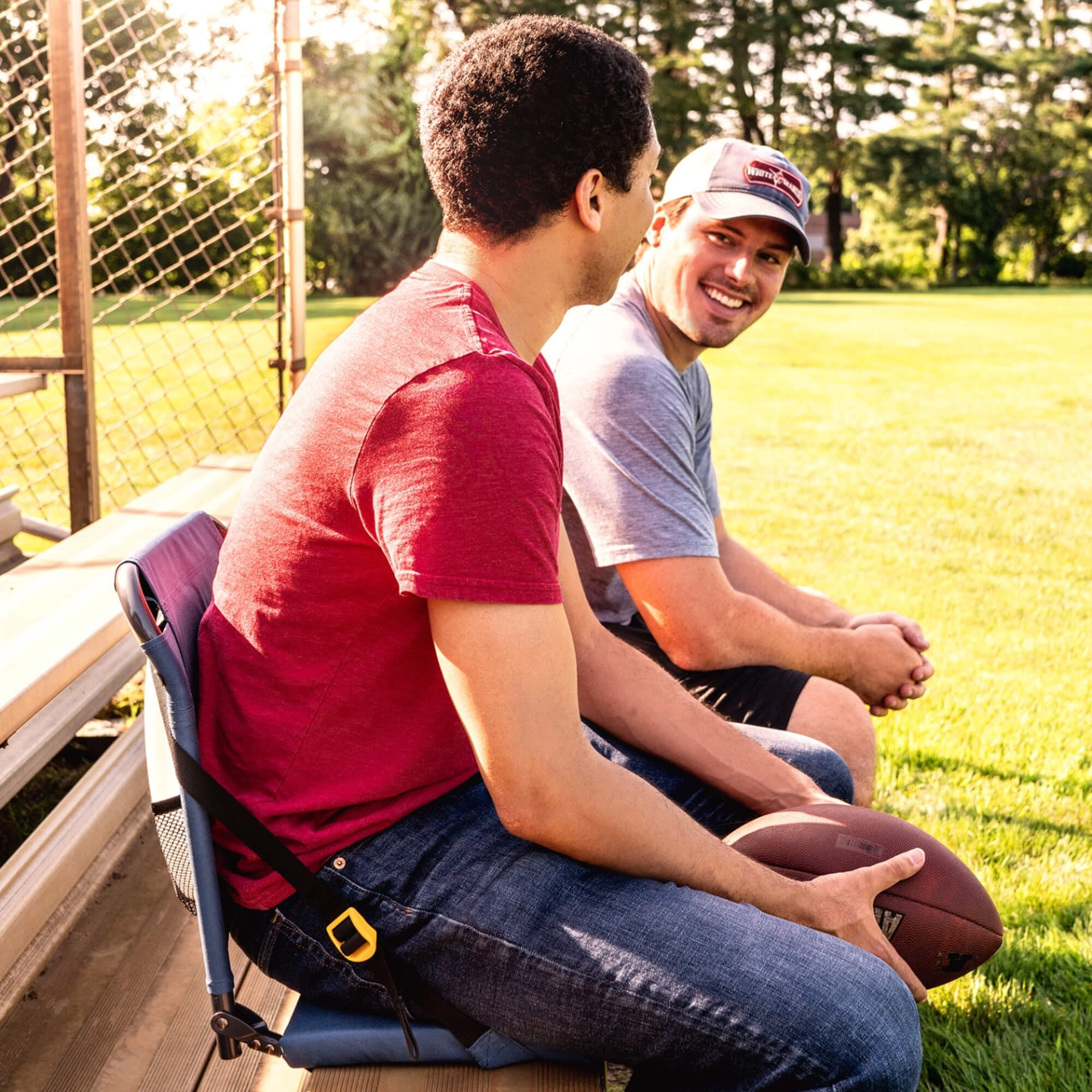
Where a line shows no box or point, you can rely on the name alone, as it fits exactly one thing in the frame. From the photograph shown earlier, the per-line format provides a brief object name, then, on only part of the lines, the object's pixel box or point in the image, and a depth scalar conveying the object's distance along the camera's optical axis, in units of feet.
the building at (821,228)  205.24
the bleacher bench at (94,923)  6.64
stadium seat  5.27
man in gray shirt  9.02
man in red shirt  4.86
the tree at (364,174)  97.09
